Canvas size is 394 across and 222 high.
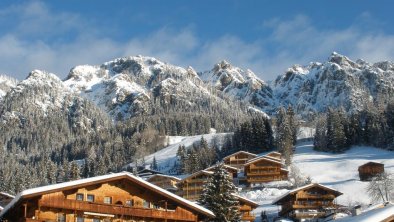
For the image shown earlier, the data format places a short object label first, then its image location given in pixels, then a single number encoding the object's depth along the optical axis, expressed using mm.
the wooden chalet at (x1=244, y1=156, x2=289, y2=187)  115625
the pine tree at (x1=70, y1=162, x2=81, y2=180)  137625
